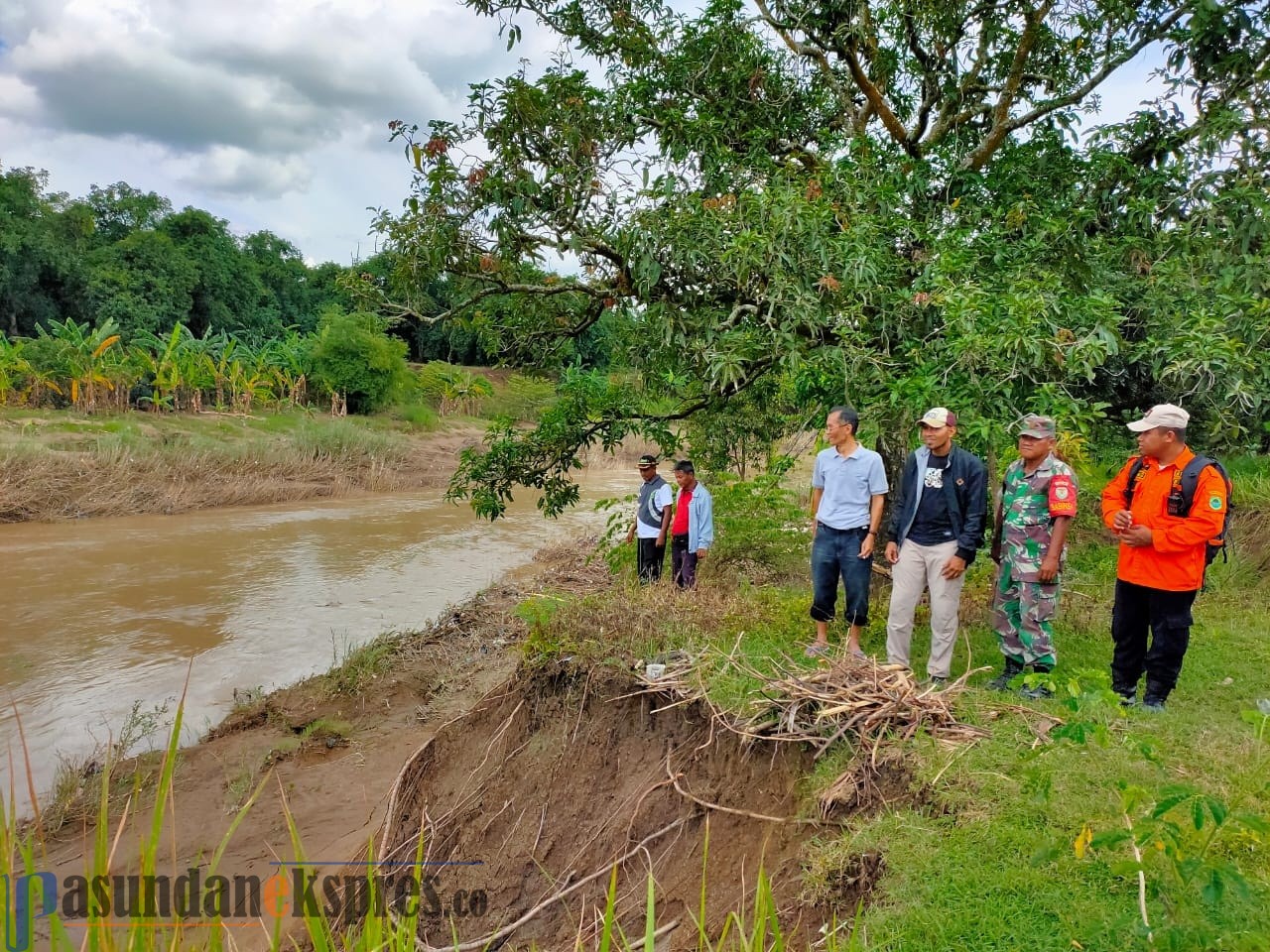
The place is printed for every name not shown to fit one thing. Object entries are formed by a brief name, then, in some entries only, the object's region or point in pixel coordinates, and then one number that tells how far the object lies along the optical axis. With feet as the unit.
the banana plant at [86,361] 75.51
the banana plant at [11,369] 71.26
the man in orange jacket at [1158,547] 12.92
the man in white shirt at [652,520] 24.89
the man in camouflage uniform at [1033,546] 14.44
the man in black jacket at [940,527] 14.78
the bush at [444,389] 114.01
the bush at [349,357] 101.81
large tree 17.01
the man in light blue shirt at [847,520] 16.48
